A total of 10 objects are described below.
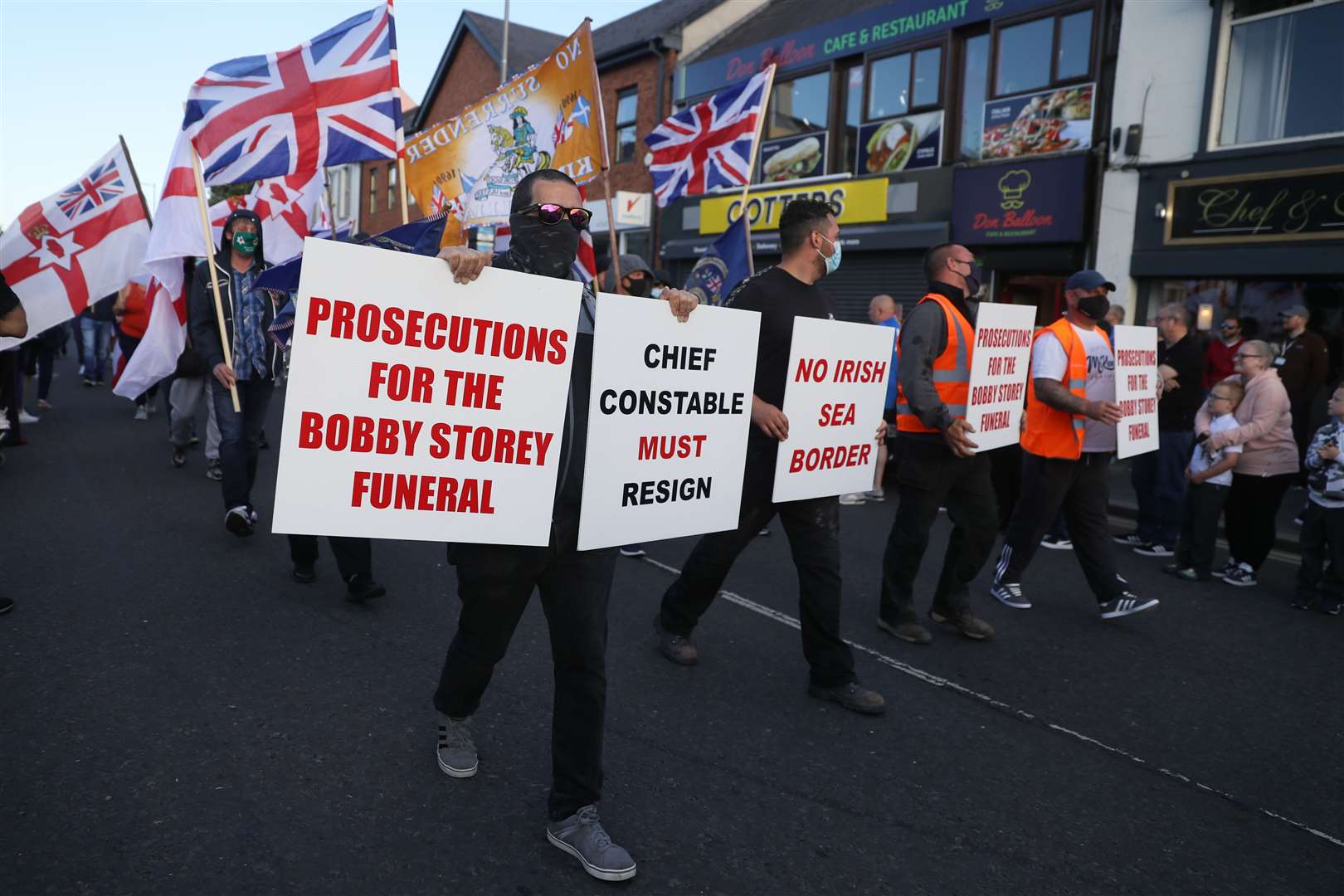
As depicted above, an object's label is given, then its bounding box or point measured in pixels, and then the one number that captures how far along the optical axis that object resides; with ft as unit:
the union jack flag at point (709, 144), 30.37
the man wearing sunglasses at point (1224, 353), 32.17
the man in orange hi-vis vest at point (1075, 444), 18.25
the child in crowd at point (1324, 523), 20.33
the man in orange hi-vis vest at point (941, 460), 16.03
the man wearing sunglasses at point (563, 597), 9.46
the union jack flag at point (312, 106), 21.58
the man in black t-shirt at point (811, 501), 13.57
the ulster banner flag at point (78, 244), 24.52
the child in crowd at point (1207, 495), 22.67
